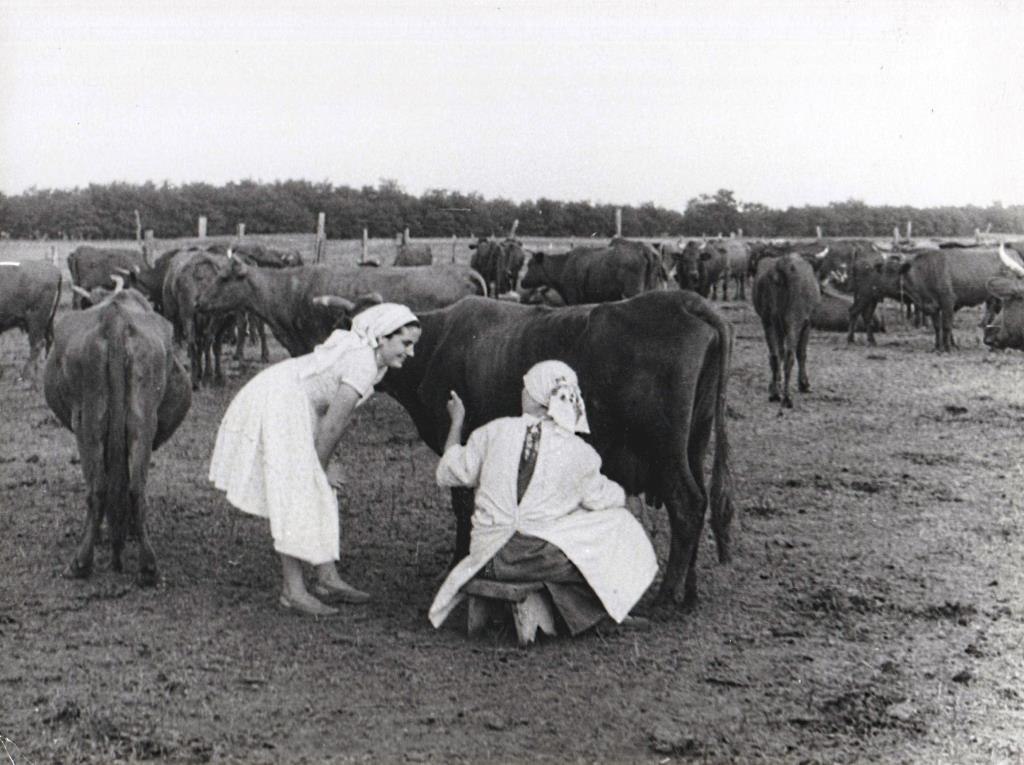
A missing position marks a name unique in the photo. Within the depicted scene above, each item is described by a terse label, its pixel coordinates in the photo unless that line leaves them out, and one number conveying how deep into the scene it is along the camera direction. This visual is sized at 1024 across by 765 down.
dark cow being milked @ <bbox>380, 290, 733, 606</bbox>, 6.11
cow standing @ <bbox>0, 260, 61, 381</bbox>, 15.39
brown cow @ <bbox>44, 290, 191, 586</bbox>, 6.42
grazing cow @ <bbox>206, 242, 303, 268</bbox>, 18.50
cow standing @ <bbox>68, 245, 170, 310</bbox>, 22.64
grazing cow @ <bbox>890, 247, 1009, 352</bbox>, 19.33
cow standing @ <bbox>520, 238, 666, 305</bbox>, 19.39
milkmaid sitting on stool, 5.36
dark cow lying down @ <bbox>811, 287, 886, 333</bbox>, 21.09
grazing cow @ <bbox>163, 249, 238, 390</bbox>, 14.91
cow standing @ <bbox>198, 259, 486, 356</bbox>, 13.52
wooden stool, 5.27
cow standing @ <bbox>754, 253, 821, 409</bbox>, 13.17
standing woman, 5.83
